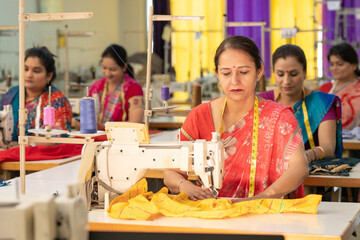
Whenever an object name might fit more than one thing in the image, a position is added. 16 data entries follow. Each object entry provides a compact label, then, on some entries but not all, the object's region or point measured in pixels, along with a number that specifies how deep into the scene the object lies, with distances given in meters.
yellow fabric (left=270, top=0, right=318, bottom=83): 8.60
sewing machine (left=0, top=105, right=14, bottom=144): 3.31
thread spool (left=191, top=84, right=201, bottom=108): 3.79
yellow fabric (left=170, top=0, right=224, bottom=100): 7.85
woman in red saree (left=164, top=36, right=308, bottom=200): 2.17
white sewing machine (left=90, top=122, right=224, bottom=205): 1.87
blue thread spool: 2.03
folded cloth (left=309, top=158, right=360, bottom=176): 2.66
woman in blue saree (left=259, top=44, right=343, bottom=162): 3.15
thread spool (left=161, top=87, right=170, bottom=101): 3.49
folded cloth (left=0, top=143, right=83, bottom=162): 3.07
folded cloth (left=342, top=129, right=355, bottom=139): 3.89
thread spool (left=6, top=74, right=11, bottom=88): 4.54
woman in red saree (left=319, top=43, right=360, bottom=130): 4.81
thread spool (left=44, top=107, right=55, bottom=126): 2.18
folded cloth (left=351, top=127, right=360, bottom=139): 3.84
